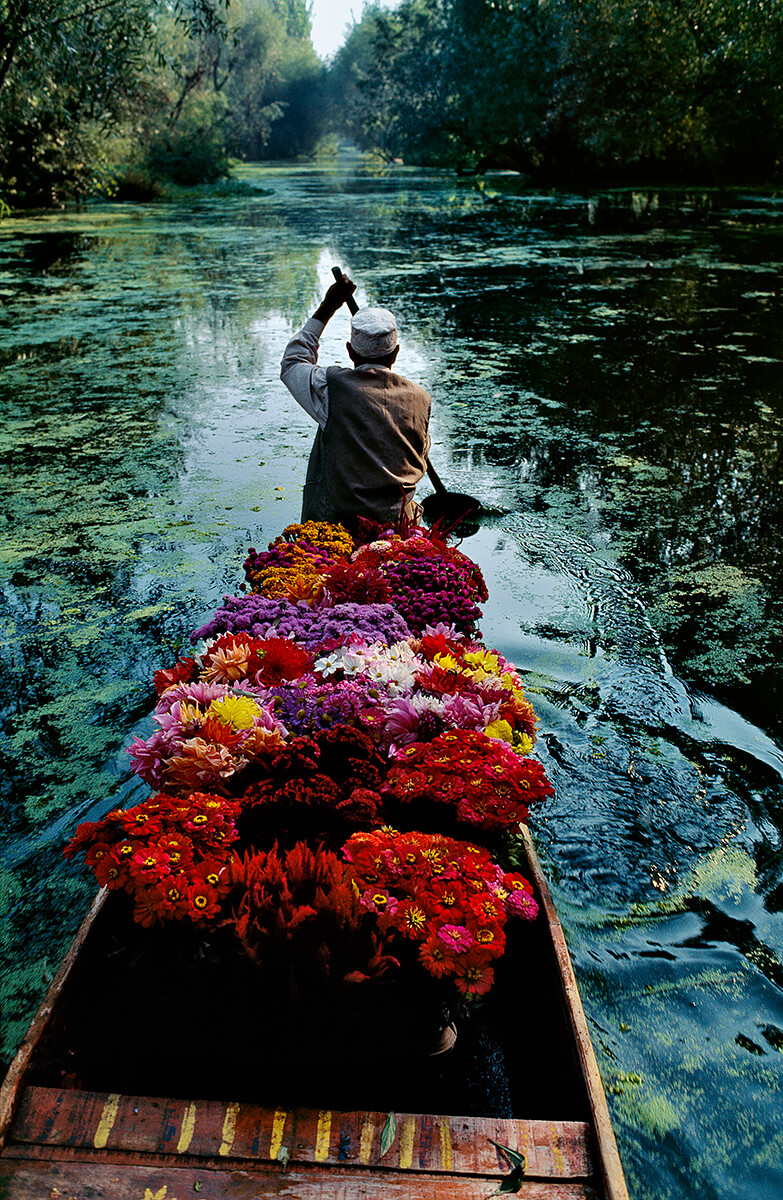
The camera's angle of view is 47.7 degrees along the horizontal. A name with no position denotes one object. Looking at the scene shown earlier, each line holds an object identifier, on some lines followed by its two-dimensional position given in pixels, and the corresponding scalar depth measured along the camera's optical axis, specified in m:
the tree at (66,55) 13.30
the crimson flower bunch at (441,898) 1.88
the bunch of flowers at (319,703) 2.62
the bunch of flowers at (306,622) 3.18
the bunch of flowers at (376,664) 2.81
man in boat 3.87
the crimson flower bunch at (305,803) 2.26
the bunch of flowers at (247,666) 2.86
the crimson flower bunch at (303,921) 1.89
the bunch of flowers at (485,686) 2.68
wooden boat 1.63
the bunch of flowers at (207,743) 2.41
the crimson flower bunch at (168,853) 1.95
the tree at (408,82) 42.66
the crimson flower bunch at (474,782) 2.33
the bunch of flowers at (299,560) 3.61
